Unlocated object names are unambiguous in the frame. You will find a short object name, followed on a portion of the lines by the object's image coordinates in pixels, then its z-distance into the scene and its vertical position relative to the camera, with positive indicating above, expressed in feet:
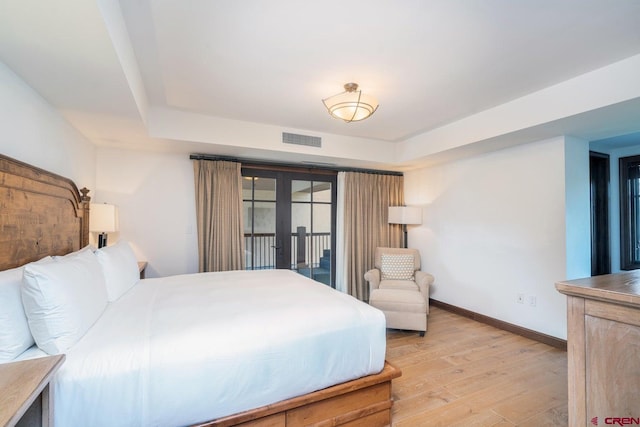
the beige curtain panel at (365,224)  15.21 -0.25
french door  13.76 -0.10
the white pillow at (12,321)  3.94 -1.47
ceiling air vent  12.15 +3.44
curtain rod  12.53 +2.70
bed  4.20 -2.14
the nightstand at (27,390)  2.69 -1.77
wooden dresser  3.40 -1.63
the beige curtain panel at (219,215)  12.23 +0.17
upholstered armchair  10.81 -2.89
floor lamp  15.10 +0.23
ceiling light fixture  8.20 +3.32
